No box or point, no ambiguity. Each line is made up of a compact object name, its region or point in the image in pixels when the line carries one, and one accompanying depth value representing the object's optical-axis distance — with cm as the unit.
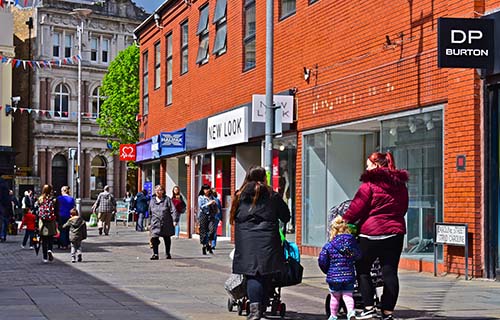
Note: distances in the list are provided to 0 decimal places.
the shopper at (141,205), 3400
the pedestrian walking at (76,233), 1825
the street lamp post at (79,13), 3692
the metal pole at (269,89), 1434
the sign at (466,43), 1279
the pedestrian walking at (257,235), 914
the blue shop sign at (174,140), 2912
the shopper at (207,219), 2109
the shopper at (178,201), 2442
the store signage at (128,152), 3635
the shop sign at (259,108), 1524
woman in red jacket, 881
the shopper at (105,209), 3216
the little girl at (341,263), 888
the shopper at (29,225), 2320
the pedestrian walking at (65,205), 2130
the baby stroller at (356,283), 954
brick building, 1334
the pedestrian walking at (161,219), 1919
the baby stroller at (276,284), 966
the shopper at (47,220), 1812
